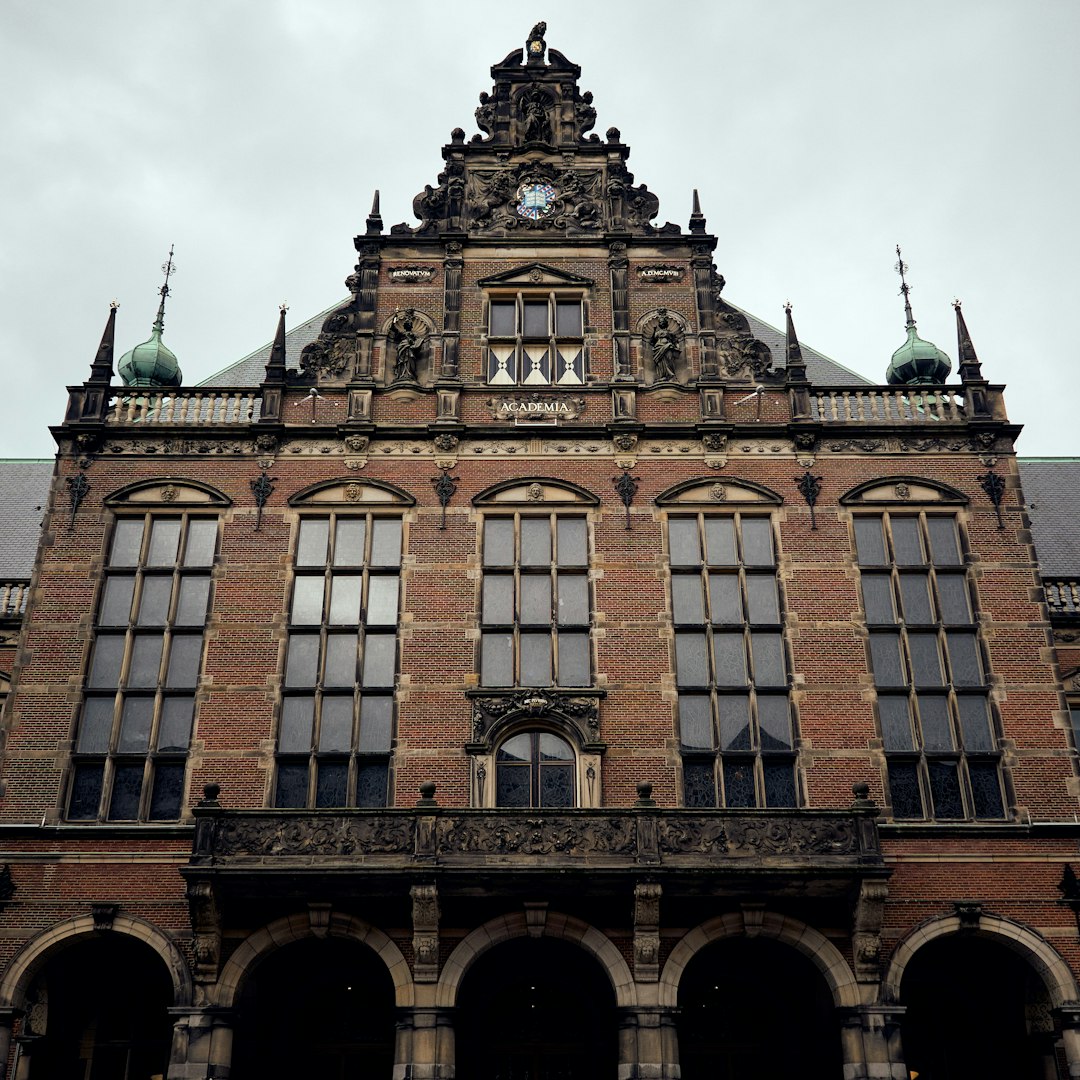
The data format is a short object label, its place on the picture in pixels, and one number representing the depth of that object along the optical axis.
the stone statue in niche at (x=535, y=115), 24.81
